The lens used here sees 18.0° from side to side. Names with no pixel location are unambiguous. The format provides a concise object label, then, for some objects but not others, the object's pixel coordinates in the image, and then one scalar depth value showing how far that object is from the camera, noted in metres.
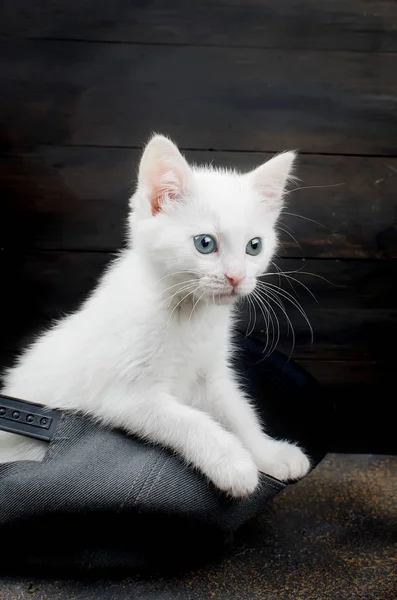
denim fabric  0.55
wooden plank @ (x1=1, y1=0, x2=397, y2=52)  0.70
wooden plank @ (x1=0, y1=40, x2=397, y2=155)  0.71
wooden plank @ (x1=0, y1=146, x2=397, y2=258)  0.72
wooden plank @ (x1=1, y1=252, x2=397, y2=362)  0.74
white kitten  0.56
